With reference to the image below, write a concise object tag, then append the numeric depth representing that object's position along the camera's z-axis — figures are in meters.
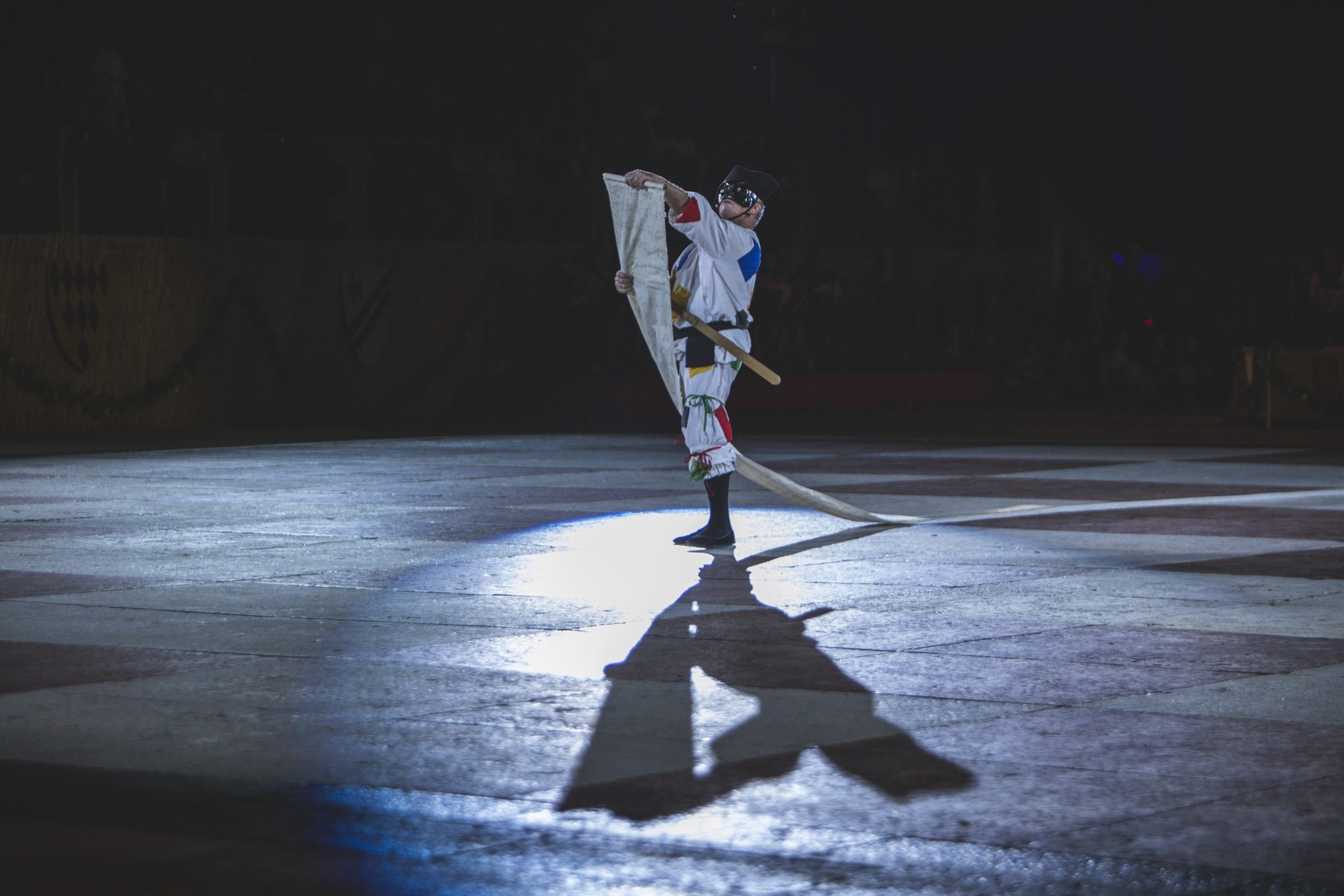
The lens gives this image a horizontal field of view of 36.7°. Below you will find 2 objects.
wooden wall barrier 22.48
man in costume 11.26
